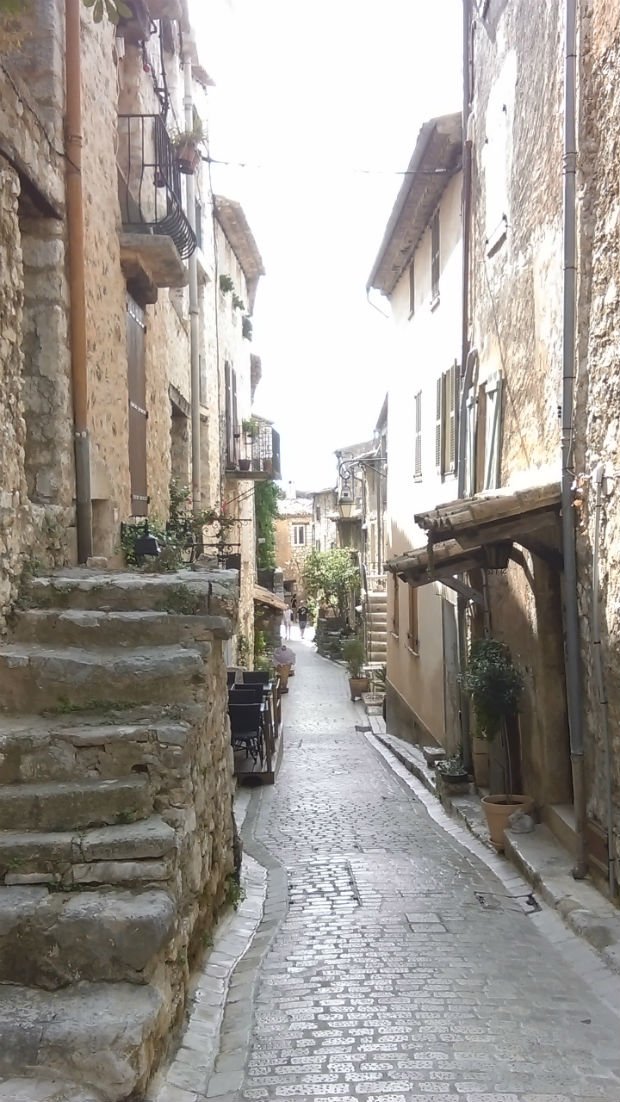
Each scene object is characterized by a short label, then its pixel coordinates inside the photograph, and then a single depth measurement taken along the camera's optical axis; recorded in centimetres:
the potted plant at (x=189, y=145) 1095
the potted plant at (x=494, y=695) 843
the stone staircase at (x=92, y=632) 373
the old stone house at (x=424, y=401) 1231
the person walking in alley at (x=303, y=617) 4630
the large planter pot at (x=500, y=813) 823
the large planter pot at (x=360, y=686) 2402
